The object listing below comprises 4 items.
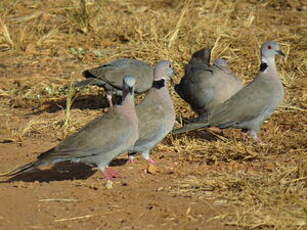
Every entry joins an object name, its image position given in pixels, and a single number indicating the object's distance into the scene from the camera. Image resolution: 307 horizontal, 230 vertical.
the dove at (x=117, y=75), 16.14
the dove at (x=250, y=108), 13.82
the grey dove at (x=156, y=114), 12.62
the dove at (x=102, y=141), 11.60
